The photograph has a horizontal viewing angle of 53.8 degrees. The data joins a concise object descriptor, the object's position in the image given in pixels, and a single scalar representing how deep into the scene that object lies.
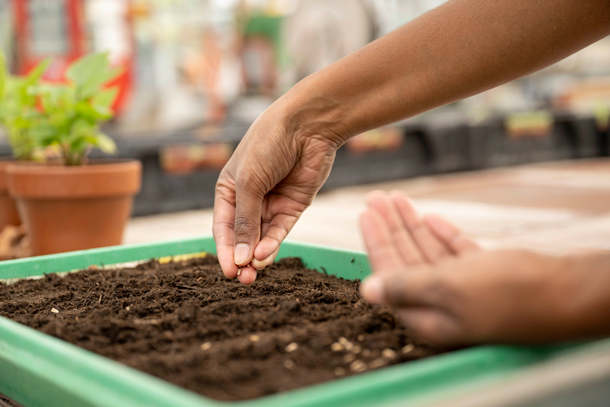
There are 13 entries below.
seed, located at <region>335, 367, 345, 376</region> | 0.49
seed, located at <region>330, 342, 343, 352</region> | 0.55
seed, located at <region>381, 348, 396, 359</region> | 0.53
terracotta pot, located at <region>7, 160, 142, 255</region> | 1.23
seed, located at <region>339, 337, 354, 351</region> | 0.55
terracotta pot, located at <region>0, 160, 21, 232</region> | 1.52
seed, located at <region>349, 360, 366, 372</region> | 0.50
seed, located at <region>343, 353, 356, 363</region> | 0.52
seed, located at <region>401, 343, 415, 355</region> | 0.54
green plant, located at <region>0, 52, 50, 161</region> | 1.34
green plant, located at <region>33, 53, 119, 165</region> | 1.27
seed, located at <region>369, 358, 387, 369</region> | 0.51
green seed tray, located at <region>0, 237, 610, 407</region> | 0.39
